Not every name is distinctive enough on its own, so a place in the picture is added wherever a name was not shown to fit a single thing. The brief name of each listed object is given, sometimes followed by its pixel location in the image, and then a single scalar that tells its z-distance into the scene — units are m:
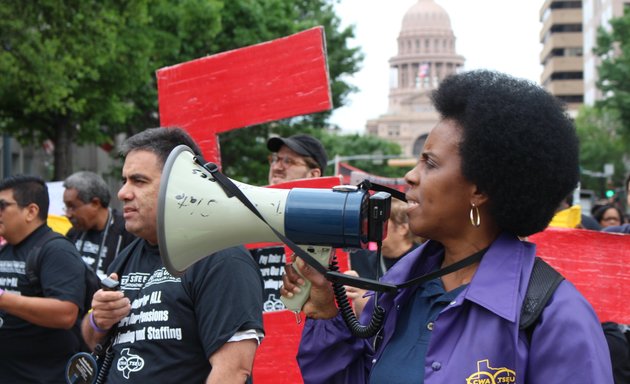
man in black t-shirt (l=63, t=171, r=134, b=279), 6.58
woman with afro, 2.11
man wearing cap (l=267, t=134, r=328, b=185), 5.47
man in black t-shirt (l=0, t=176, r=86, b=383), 4.43
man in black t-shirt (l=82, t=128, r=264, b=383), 3.00
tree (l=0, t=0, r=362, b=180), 13.27
